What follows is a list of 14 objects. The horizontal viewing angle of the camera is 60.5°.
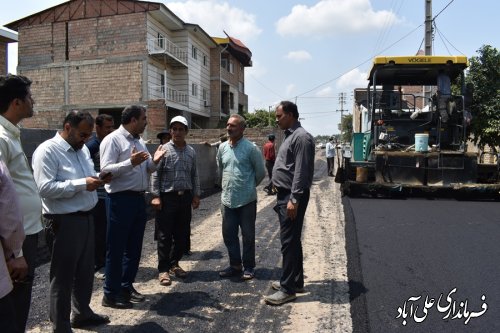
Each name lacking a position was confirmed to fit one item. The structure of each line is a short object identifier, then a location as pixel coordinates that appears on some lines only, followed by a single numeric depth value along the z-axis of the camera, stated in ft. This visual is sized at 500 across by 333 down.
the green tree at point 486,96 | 42.73
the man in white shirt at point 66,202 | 10.05
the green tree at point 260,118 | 111.34
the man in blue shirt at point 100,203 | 15.36
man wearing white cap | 15.07
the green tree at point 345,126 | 189.57
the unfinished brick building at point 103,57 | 72.64
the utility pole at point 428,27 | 55.67
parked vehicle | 30.76
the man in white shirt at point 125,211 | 12.59
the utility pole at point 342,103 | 223.51
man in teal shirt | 15.35
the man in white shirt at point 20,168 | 8.03
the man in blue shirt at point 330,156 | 55.83
